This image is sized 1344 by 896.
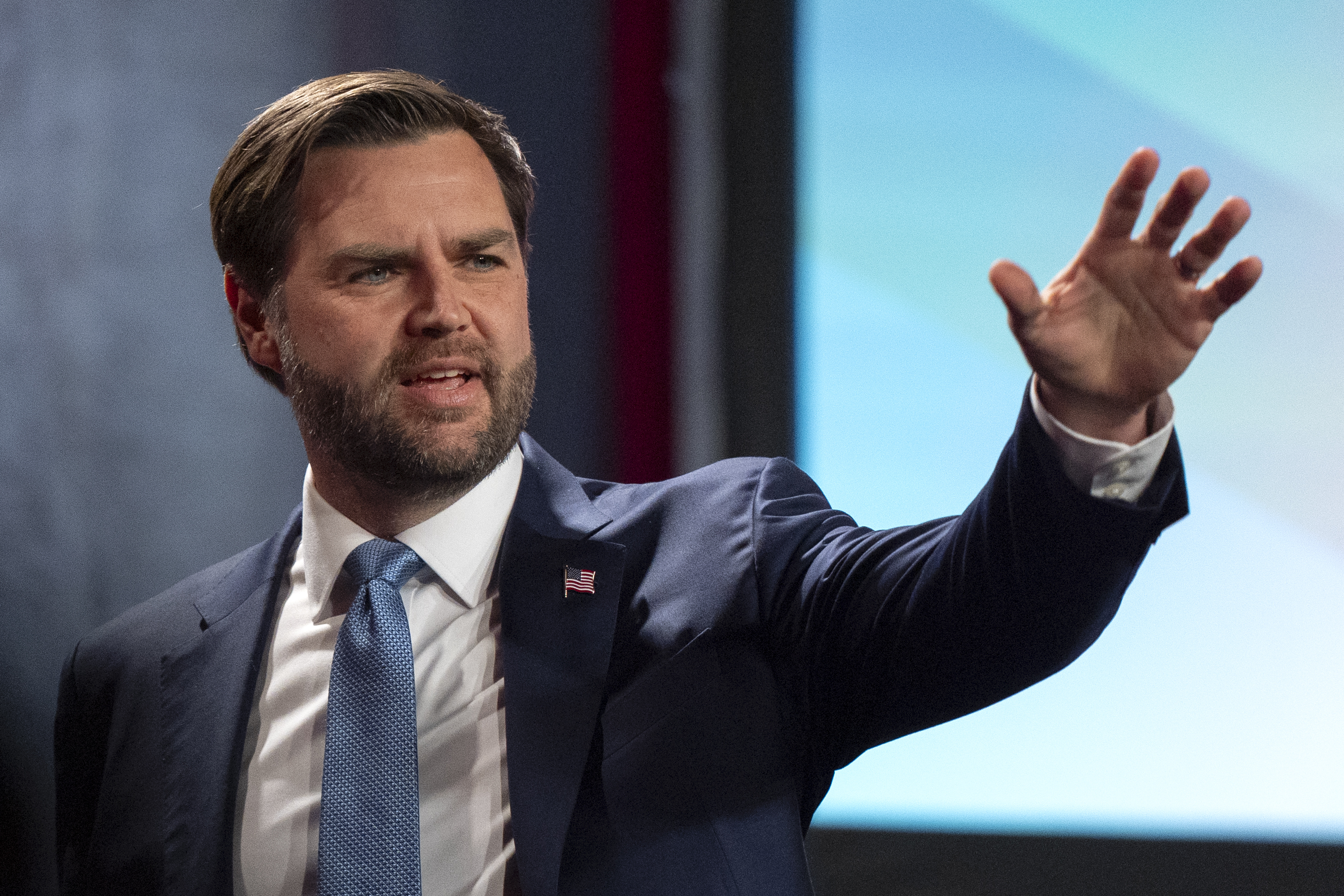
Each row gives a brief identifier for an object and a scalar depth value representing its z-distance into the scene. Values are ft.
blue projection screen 15.62
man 14.57
